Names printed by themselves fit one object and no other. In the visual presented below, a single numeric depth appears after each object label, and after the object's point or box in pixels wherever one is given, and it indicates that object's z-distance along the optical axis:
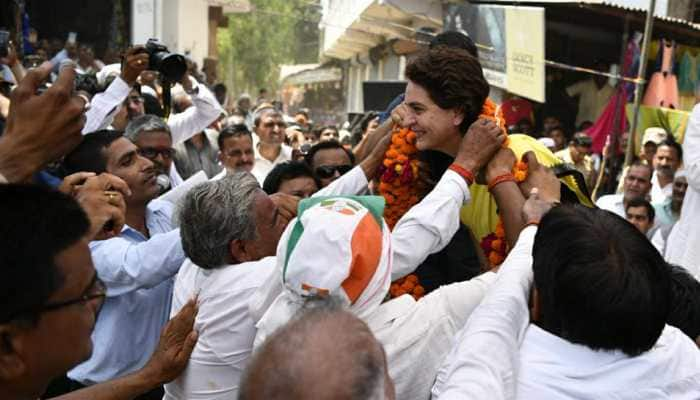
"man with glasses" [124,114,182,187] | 4.80
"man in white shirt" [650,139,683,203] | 7.47
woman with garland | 2.86
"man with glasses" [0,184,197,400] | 1.66
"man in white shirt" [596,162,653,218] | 6.91
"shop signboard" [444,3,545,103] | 10.54
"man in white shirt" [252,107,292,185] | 7.27
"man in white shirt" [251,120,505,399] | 2.08
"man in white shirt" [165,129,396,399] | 2.74
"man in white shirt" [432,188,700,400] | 1.84
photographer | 4.70
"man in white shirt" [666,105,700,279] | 4.16
